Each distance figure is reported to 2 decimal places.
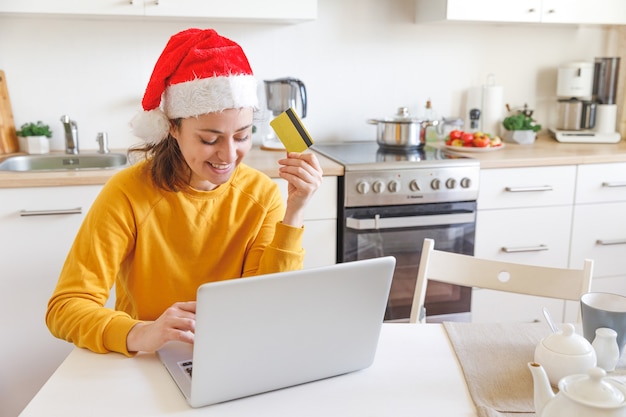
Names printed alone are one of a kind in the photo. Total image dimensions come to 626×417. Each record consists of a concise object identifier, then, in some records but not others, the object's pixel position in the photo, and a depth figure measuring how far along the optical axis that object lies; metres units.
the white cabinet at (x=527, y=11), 2.76
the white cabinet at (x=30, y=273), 2.24
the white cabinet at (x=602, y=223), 2.77
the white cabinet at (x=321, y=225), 2.48
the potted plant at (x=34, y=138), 2.67
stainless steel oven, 2.51
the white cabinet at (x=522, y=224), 2.68
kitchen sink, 2.66
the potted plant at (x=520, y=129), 3.12
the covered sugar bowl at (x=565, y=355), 1.04
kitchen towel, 1.02
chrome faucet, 2.68
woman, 1.29
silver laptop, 0.92
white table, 0.98
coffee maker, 3.16
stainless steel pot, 2.79
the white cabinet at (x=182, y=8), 2.38
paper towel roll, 3.18
